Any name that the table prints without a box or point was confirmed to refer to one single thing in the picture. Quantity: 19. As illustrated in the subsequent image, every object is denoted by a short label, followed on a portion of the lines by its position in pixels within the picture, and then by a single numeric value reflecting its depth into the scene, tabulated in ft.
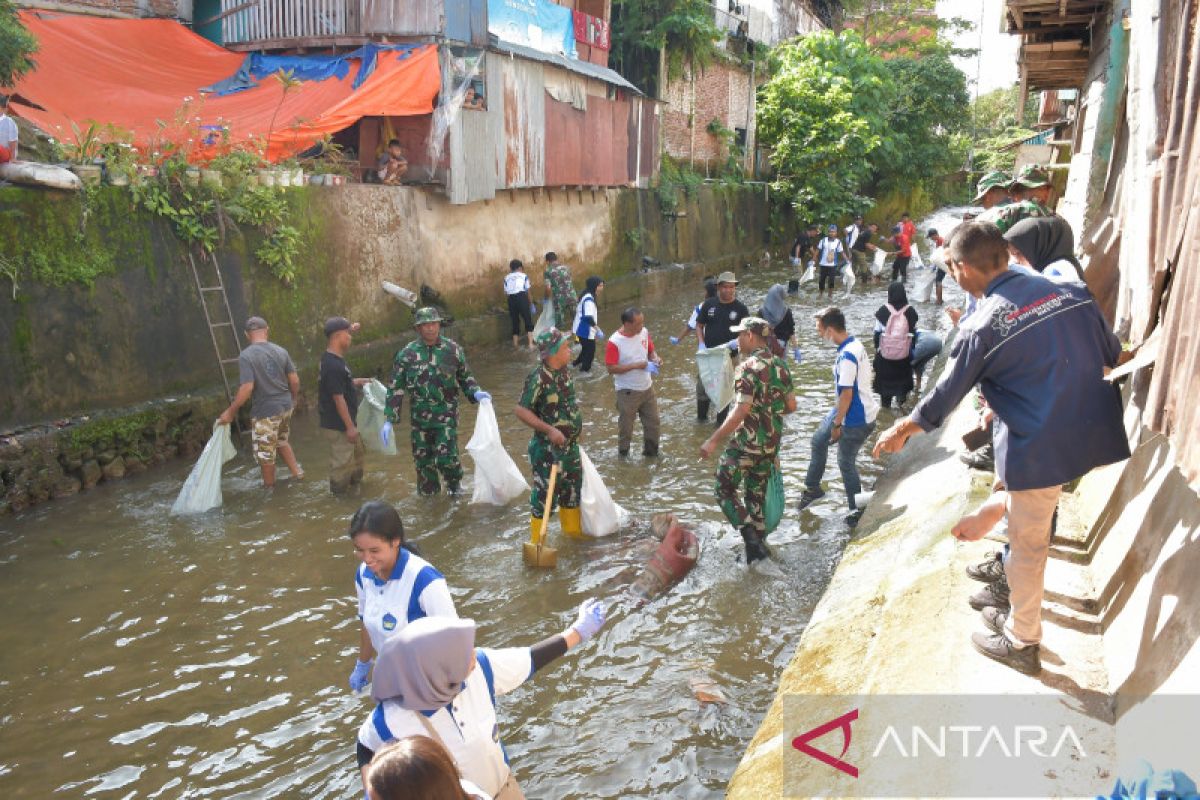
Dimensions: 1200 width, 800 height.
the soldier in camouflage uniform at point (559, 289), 44.50
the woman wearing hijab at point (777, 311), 30.50
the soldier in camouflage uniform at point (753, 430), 19.84
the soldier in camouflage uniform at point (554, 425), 21.59
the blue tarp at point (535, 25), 49.01
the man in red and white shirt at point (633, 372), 27.96
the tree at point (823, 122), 93.30
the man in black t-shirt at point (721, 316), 30.29
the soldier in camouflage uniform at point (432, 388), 24.16
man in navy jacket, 10.94
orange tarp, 38.32
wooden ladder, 31.96
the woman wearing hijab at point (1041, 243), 16.61
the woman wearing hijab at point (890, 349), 27.86
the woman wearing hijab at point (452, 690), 8.61
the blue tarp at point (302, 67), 45.21
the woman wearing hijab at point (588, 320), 38.61
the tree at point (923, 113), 110.42
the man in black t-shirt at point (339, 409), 24.86
